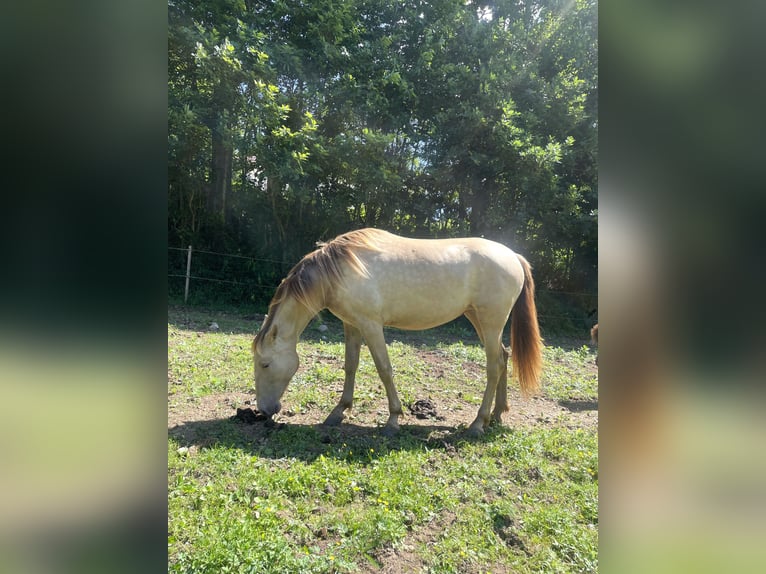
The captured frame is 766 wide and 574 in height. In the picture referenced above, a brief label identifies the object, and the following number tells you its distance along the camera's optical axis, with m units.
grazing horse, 3.82
